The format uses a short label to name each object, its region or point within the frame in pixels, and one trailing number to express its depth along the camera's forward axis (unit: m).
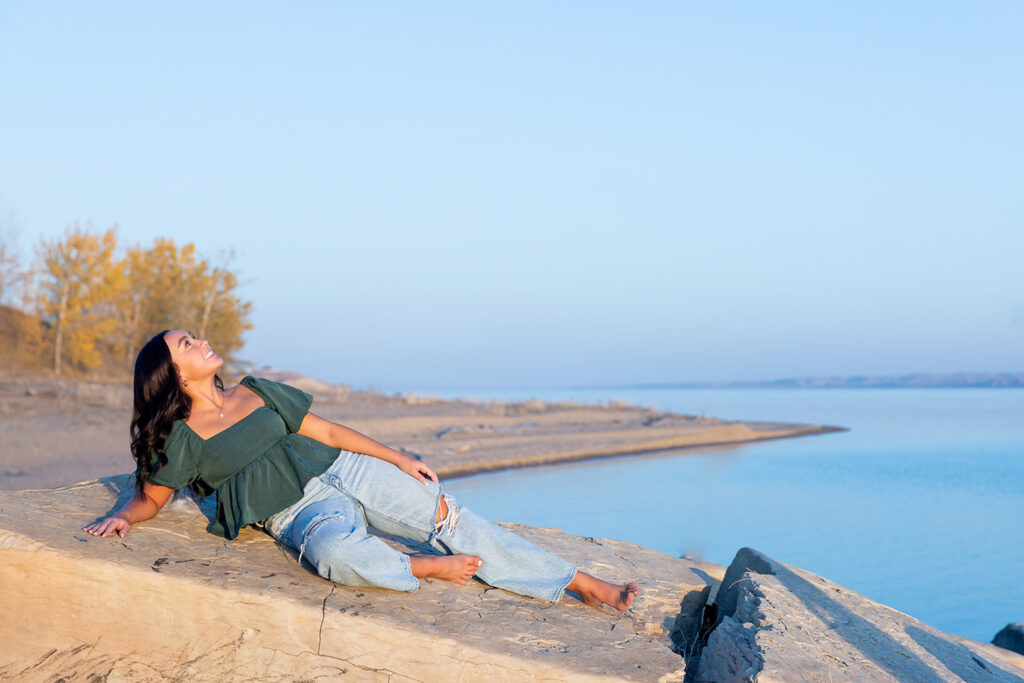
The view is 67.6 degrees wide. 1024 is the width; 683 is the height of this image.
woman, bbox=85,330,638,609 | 3.21
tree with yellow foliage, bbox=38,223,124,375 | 22.78
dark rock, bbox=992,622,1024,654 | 5.78
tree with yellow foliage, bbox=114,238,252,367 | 24.80
